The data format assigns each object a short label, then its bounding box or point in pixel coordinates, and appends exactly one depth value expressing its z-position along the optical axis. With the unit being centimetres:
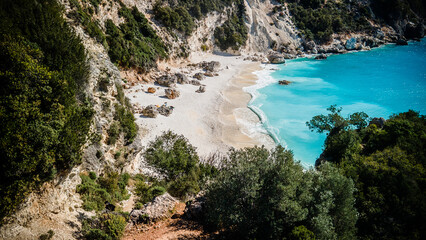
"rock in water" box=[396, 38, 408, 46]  11434
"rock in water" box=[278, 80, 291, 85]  6103
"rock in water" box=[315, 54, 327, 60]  9088
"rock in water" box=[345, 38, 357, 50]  10500
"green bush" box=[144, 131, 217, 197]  2025
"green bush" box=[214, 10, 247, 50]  8350
